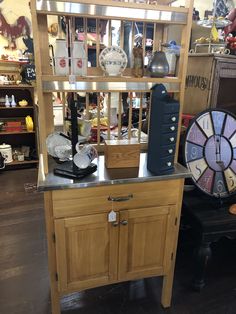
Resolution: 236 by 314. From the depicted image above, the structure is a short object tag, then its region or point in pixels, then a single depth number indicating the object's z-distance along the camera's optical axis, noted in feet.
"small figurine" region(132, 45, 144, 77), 4.65
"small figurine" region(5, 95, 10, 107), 11.38
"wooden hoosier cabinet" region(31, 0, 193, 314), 4.05
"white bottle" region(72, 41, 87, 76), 4.21
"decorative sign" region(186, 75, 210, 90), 6.22
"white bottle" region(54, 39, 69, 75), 4.16
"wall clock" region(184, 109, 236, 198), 5.84
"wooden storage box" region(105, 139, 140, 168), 4.72
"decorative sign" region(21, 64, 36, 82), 11.27
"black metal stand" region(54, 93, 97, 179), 4.27
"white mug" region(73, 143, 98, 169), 4.47
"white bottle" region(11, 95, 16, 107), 11.46
